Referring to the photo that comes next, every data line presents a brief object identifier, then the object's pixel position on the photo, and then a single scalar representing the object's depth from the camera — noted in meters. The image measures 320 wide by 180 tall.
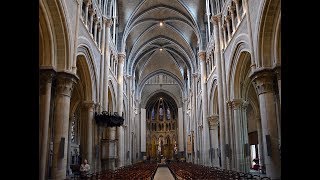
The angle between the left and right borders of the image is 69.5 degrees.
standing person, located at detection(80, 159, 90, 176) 13.55
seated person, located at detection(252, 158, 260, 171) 22.26
